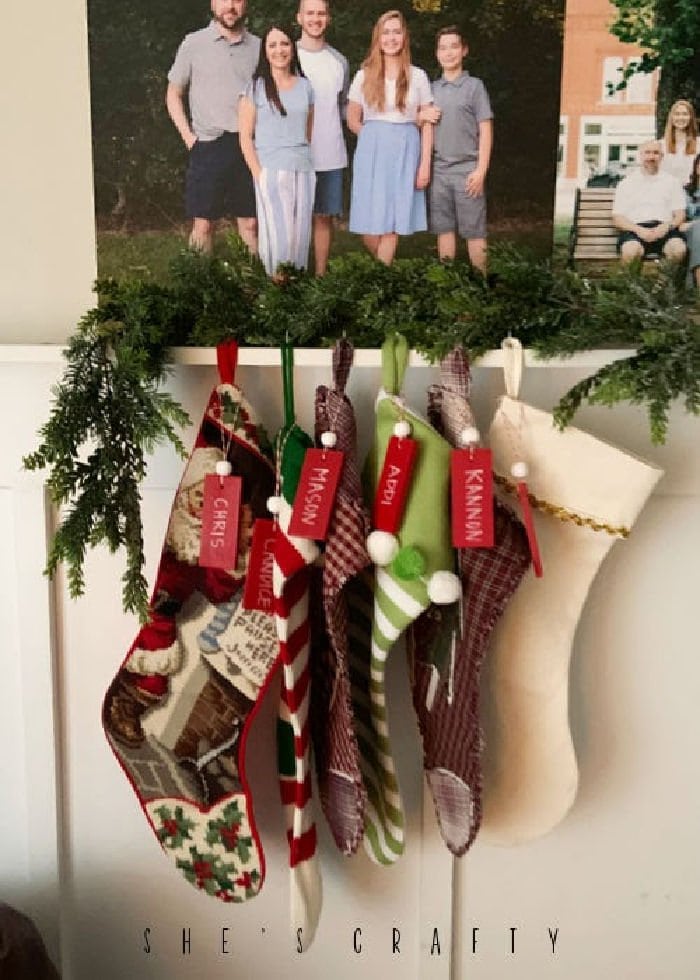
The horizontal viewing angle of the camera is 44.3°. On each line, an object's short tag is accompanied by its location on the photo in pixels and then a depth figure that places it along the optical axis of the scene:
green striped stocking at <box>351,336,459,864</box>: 0.95
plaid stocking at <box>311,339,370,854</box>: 0.96
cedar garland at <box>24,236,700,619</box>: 0.93
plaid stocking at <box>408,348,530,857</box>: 0.98
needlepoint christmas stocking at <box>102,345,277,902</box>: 1.01
